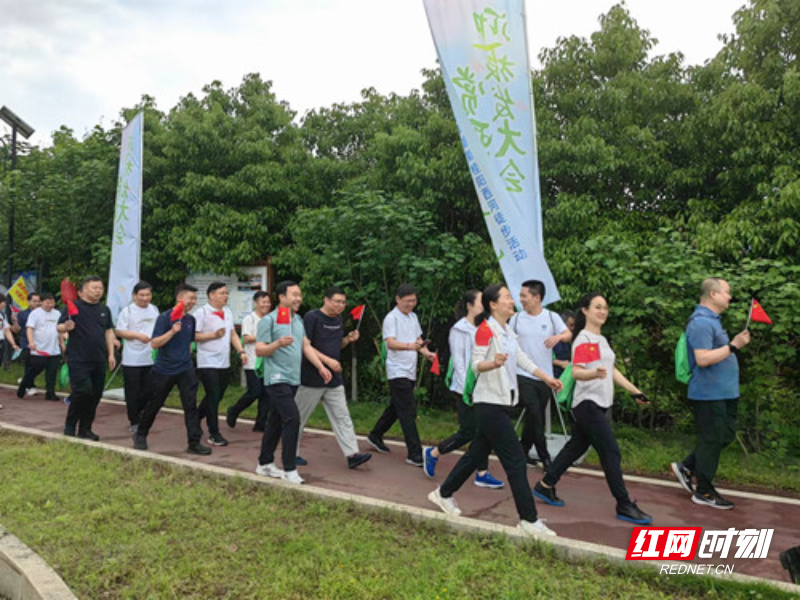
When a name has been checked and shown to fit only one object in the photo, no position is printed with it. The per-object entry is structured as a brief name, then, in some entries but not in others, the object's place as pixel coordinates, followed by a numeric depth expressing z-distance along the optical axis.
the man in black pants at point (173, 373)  6.40
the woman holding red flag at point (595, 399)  4.46
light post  14.41
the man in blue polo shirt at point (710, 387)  4.90
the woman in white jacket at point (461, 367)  5.74
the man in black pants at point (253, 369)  7.61
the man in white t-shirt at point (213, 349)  7.00
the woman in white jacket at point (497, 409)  4.13
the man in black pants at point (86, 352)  6.76
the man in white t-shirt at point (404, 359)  6.14
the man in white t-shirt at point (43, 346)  10.44
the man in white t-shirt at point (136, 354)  7.14
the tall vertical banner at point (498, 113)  6.92
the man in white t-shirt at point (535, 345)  5.71
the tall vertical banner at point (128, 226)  10.40
